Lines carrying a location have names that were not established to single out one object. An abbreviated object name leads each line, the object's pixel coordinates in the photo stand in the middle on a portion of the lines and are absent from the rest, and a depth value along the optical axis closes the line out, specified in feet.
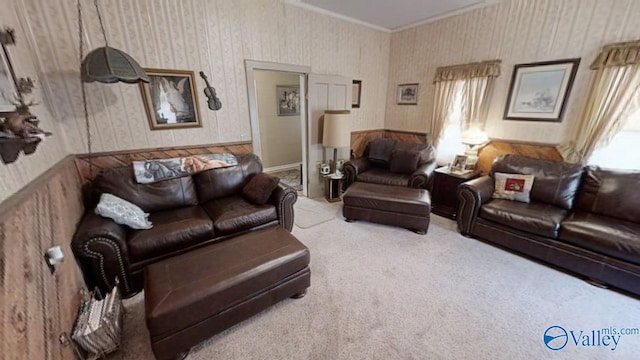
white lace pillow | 6.49
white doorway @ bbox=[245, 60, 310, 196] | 17.29
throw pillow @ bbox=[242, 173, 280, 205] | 8.63
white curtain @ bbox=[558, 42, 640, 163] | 7.76
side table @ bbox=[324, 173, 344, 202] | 13.17
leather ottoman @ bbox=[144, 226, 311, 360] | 4.60
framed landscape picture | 9.15
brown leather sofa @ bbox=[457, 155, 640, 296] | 6.63
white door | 12.50
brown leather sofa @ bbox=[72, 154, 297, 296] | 6.00
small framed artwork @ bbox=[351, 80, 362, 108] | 14.27
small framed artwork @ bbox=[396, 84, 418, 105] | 14.15
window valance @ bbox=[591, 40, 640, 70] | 7.63
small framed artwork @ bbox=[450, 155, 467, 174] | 11.43
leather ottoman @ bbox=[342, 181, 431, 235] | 9.55
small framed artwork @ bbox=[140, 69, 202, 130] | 8.55
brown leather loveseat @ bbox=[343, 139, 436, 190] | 11.48
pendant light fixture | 6.03
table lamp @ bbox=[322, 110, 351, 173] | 12.03
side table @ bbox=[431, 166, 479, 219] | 10.97
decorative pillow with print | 8.94
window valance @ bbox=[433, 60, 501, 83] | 10.65
